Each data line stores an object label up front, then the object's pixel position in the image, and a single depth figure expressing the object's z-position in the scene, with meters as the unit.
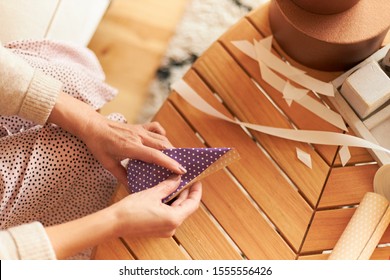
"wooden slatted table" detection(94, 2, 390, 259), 0.91
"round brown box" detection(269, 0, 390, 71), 0.91
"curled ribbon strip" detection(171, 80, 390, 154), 0.95
